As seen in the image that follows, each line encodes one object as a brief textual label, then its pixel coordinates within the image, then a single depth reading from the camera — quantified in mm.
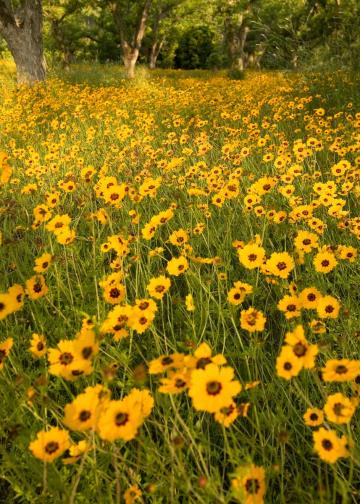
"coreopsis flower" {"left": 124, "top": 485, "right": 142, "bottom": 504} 1043
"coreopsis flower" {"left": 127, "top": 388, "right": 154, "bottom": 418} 1013
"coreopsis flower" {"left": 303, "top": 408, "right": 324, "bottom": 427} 1154
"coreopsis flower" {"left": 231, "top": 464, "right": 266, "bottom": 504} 904
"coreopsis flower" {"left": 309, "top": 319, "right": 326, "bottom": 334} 1476
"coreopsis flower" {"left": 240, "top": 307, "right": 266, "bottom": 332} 1392
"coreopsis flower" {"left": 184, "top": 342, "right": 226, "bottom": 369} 1003
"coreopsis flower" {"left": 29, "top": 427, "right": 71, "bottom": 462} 995
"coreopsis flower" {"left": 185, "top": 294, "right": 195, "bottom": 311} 1649
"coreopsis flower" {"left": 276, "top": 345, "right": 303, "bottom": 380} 1035
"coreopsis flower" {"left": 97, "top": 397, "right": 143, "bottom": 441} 927
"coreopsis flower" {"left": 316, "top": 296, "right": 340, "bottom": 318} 1452
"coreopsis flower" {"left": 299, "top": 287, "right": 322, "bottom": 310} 1469
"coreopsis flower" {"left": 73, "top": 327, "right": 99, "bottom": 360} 1101
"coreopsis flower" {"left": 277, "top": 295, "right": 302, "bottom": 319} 1436
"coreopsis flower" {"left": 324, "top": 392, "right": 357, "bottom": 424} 972
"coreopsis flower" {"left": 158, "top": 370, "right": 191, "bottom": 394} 983
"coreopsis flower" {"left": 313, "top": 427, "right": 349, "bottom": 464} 950
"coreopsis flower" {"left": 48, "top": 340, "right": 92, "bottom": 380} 1103
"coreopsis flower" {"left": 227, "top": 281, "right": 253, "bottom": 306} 1616
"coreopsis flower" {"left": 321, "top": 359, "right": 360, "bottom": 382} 1035
